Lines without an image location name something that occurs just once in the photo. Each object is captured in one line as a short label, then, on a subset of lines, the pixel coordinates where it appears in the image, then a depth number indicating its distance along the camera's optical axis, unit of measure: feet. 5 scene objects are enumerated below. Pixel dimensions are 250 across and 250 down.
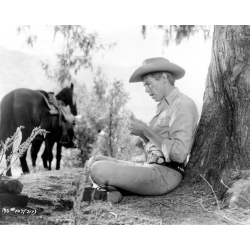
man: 9.89
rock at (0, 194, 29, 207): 9.93
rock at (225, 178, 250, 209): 9.68
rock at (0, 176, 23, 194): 10.07
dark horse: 12.09
